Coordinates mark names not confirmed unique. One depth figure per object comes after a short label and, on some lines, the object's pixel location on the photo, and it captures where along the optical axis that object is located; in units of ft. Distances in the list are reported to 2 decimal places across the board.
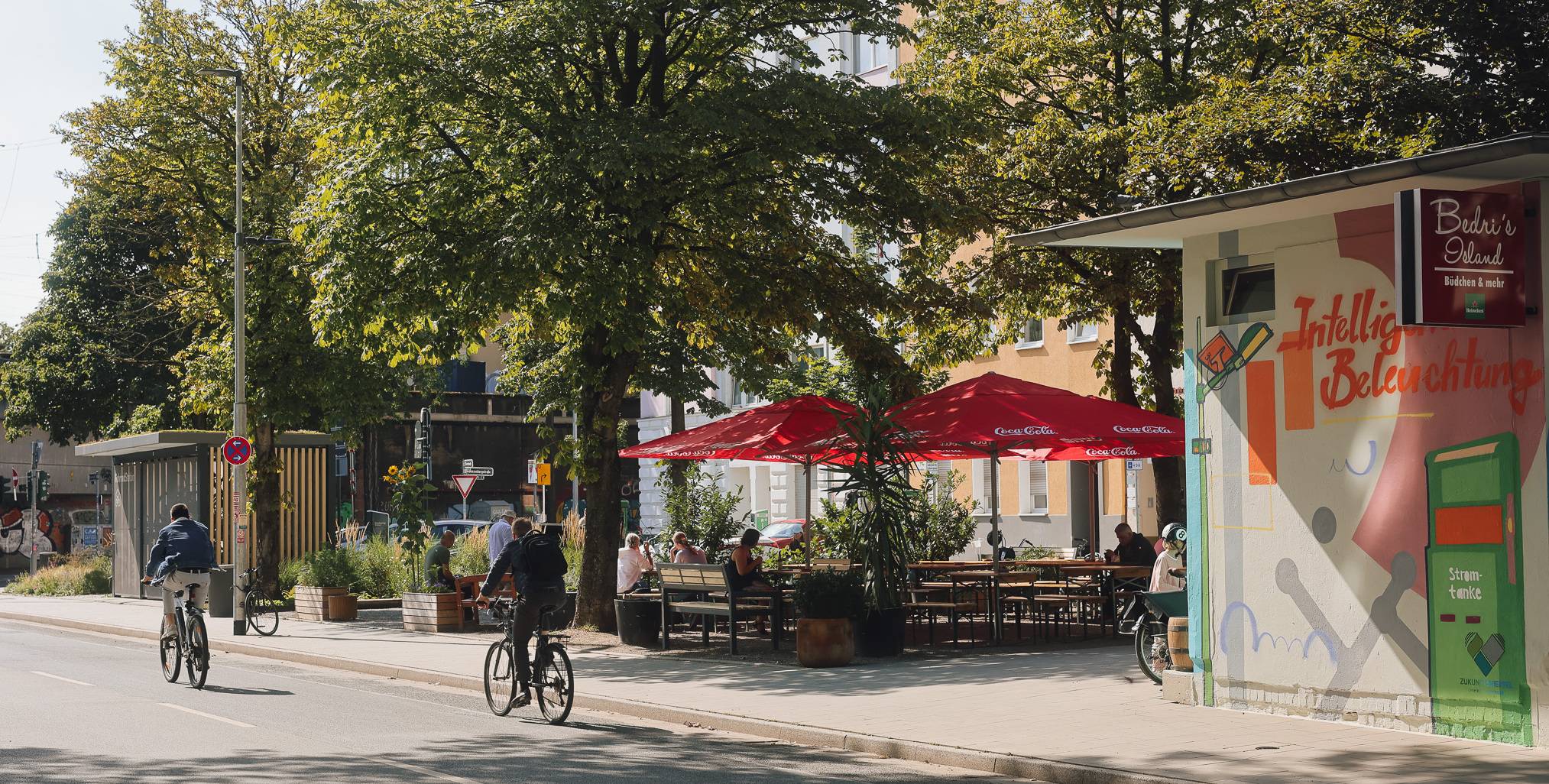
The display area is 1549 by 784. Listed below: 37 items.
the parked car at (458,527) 147.13
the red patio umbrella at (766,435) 61.31
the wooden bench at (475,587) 75.77
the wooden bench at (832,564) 68.74
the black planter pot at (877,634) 55.88
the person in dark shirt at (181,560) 54.70
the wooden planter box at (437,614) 76.74
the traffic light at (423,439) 158.71
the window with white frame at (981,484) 139.23
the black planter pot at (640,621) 63.87
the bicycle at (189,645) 53.78
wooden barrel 43.86
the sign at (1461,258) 32.63
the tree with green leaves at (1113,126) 70.03
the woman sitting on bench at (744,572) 58.54
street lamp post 79.71
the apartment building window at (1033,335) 134.10
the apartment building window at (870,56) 151.94
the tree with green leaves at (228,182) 92.17
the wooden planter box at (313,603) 88.33
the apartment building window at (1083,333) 127.82
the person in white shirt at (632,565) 70.49
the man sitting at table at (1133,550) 66.39
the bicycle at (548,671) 42.60
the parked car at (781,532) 131.64
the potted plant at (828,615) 53.98
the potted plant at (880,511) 55.93
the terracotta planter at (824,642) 53.88
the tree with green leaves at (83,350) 151.53
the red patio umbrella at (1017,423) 56.65
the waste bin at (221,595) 93.30
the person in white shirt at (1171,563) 48.16
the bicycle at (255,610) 79.77
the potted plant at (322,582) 88.48
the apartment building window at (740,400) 168.66
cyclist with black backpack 42.68
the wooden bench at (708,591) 58.65
